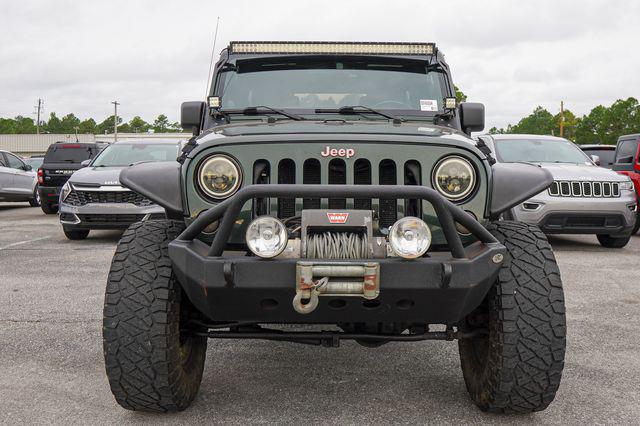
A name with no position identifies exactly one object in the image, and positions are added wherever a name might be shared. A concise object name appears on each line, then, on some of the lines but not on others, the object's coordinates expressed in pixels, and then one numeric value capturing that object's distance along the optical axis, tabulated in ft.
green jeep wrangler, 8.78
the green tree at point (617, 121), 207.41
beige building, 256.73
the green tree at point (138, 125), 428.97
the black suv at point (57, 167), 47.39
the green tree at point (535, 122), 372.85
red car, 36.32
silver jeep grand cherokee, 29.45
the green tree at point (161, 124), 426.92
